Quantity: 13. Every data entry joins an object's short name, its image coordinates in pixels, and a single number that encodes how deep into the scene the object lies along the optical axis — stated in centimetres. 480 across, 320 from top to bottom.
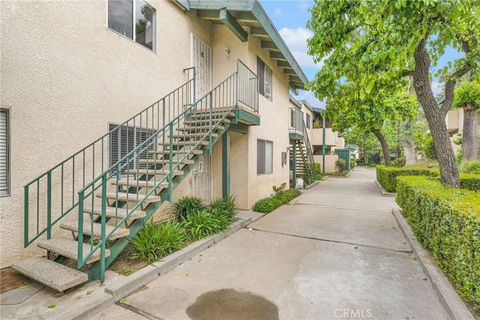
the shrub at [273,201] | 810
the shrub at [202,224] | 522
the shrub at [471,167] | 979
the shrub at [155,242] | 412
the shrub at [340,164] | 2278
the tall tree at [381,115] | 1380
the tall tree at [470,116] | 1035
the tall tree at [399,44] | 364
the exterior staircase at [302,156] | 1399
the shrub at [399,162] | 2292
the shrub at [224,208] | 623
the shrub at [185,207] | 596
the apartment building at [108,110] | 364
